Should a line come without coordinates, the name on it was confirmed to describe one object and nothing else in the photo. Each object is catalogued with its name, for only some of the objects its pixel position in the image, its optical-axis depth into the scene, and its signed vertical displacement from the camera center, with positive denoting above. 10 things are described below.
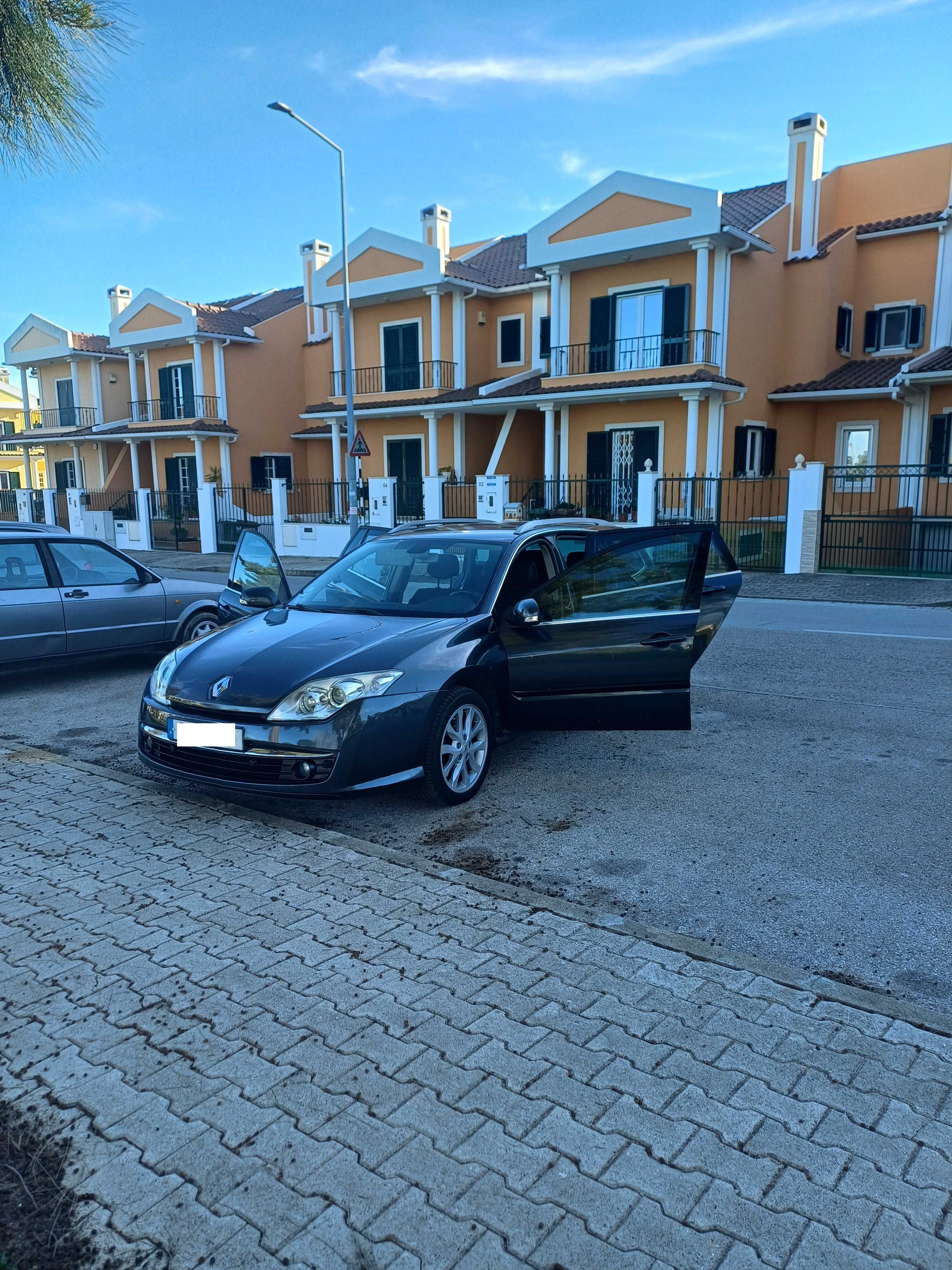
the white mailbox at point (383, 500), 24.16 -0.46
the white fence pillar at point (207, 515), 28.53 -0.99
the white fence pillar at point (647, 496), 20.02 -0.33
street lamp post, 22.61 +2.13
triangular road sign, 20.73 +0.74
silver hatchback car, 8.04 -1.07
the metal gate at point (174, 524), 30.41 -1.33
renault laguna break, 4.69 -0.97
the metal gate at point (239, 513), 28.52 -0.97
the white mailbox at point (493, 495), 21.77 -0.32
